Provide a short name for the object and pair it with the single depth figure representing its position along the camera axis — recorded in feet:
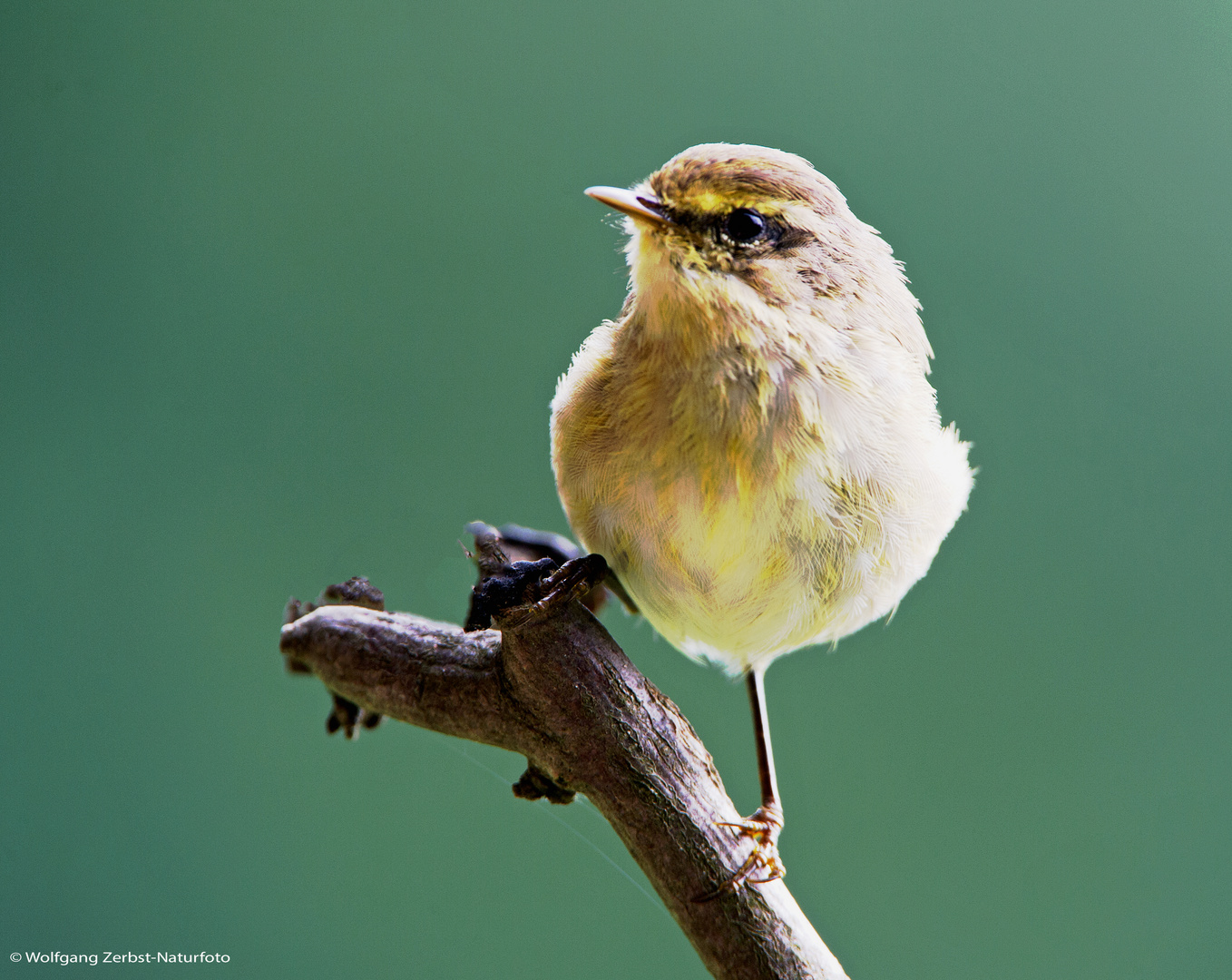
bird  6.84
